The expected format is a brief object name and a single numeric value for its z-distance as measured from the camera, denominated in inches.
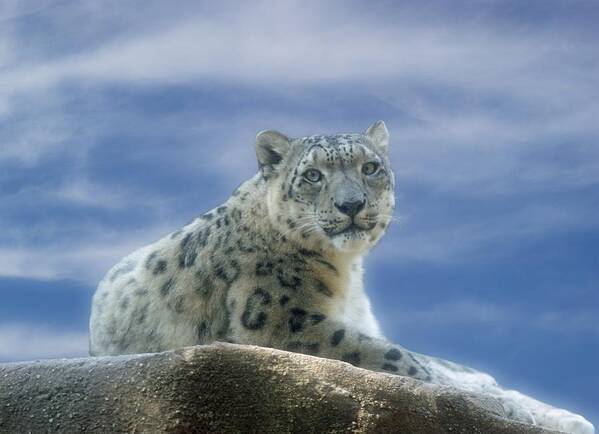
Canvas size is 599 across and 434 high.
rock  383.9
